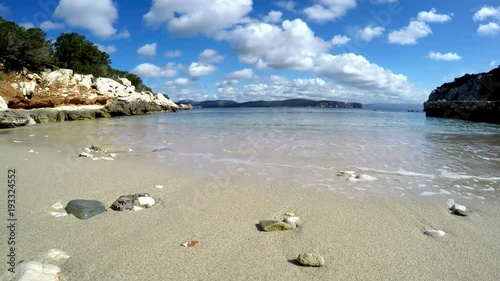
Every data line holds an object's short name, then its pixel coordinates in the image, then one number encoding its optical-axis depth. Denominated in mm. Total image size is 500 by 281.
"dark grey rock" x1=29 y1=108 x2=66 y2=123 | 23547
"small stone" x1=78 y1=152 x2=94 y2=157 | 7762
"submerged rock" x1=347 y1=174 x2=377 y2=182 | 5555
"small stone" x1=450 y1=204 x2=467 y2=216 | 3756
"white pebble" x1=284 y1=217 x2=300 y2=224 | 3396
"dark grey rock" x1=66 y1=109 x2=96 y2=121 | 28641
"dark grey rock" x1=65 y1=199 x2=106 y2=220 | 3557
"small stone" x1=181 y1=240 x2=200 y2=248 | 2840
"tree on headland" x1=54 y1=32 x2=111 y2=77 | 41212
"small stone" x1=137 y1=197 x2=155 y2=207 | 3956
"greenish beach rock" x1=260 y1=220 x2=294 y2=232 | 3213
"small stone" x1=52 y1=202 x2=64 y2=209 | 3847
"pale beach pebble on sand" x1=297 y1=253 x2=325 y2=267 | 2494
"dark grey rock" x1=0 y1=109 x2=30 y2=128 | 17488
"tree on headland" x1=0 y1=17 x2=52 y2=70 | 29312
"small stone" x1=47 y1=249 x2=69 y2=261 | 2572
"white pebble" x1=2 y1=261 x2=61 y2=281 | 2102
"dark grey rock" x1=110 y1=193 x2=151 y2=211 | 3801
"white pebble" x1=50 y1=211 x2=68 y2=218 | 3541
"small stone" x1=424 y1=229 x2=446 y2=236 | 3130
